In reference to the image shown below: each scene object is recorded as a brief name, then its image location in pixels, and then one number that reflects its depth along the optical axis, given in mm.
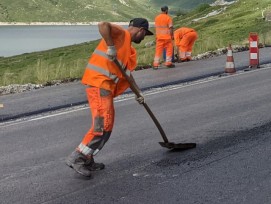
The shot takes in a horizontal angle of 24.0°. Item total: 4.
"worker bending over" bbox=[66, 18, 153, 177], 6301
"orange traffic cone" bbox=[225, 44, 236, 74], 15730
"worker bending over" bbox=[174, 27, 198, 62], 20516
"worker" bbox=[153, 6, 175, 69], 18703
